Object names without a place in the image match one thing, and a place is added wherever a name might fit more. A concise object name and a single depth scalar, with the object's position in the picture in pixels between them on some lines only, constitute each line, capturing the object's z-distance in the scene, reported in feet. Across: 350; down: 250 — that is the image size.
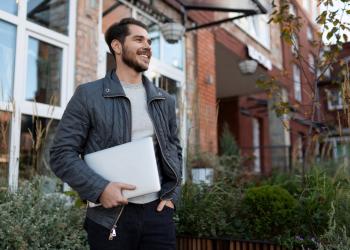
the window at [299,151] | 21.12
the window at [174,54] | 20.98
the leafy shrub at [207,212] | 10.96
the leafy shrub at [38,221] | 8.70
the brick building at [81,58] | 12.79
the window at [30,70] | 12.19
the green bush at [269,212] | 10.51
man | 5.04
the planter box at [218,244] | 9.63
